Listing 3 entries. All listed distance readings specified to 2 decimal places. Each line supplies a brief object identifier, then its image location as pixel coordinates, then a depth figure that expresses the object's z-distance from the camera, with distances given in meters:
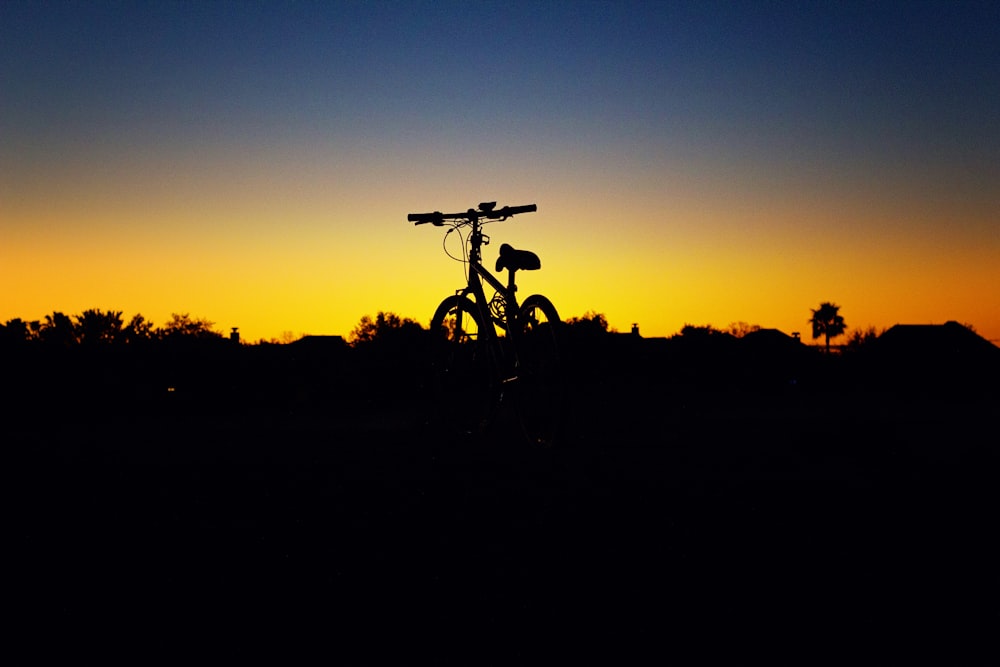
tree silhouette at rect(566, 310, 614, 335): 35.83
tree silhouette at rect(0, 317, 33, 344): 27.94
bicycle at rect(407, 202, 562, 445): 8.30
